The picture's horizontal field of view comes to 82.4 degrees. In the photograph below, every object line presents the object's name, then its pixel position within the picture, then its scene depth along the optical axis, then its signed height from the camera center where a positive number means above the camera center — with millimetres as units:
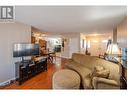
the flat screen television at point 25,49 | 2518 -141
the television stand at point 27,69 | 2377 -854
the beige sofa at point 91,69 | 1650 -740
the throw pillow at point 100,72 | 1804 -668
